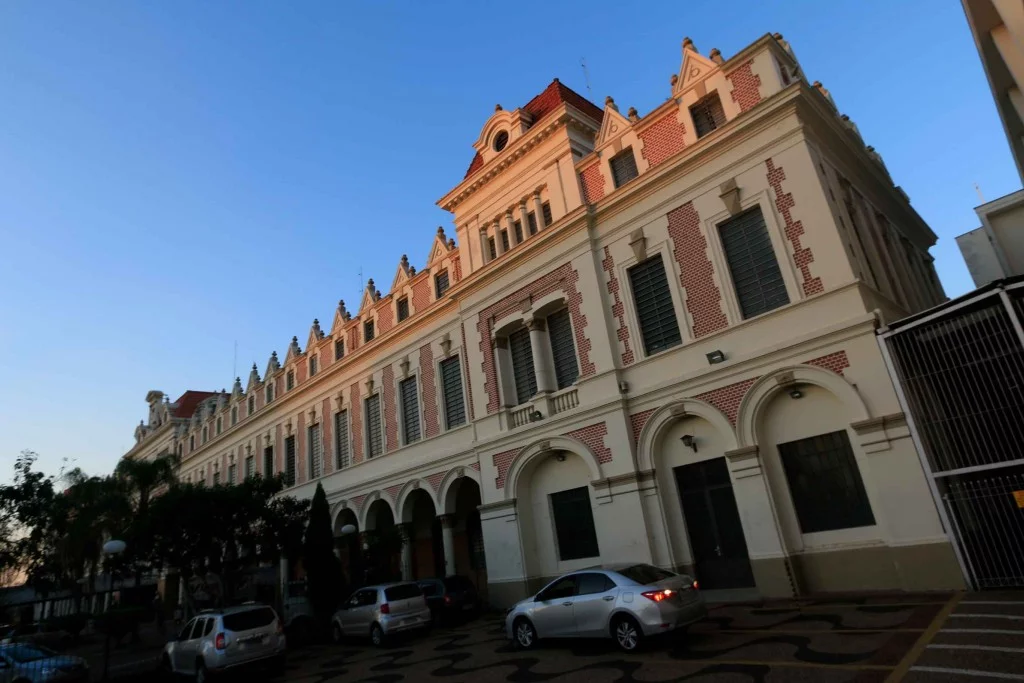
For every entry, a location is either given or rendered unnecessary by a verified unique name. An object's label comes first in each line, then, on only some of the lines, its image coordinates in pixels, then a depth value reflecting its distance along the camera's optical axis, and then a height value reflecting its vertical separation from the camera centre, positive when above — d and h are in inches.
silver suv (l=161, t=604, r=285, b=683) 516.1 -56.7
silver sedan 401.7 -58.7
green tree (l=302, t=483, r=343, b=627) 848.3 -9.3
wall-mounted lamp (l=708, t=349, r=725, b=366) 594.4 +137.8
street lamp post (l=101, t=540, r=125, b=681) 612.7 +47.9
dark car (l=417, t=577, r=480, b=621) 703.1 -62.4
